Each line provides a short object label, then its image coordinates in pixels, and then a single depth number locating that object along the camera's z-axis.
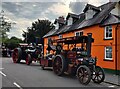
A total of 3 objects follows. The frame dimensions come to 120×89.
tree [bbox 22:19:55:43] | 23.40
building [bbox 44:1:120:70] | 7.68
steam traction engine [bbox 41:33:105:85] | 5.27
